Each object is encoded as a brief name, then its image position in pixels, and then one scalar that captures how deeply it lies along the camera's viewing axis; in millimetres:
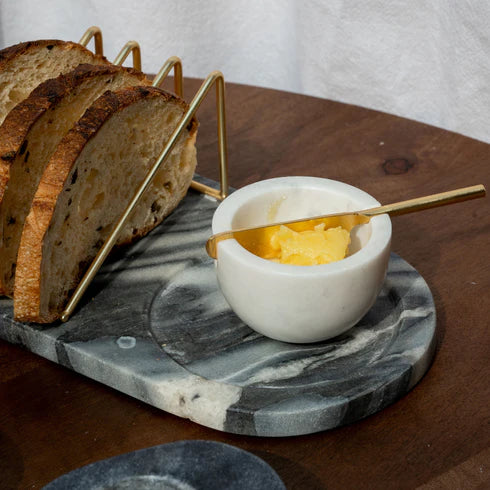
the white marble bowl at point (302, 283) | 577
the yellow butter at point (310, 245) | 598
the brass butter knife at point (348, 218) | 606
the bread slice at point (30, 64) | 695
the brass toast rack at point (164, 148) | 643
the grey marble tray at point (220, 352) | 573
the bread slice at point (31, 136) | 631
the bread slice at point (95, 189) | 613
